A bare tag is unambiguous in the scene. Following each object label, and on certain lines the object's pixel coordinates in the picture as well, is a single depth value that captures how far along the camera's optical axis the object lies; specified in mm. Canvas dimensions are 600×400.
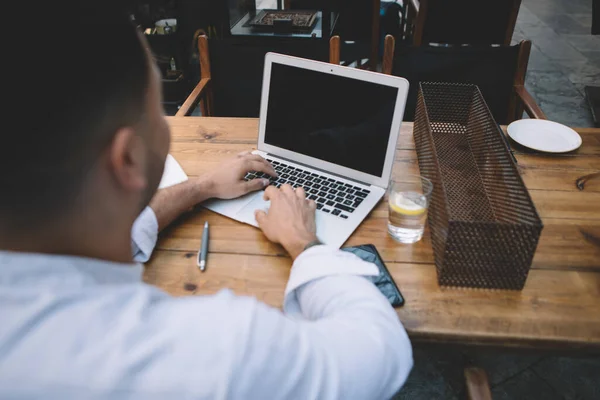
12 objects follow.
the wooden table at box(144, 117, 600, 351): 794
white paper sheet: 1190
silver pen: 931
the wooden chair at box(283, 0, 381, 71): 2938
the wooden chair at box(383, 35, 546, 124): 1827
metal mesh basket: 808
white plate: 1321
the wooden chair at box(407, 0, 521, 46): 2766
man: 438
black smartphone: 843
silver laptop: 1085
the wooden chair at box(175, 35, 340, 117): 1939
